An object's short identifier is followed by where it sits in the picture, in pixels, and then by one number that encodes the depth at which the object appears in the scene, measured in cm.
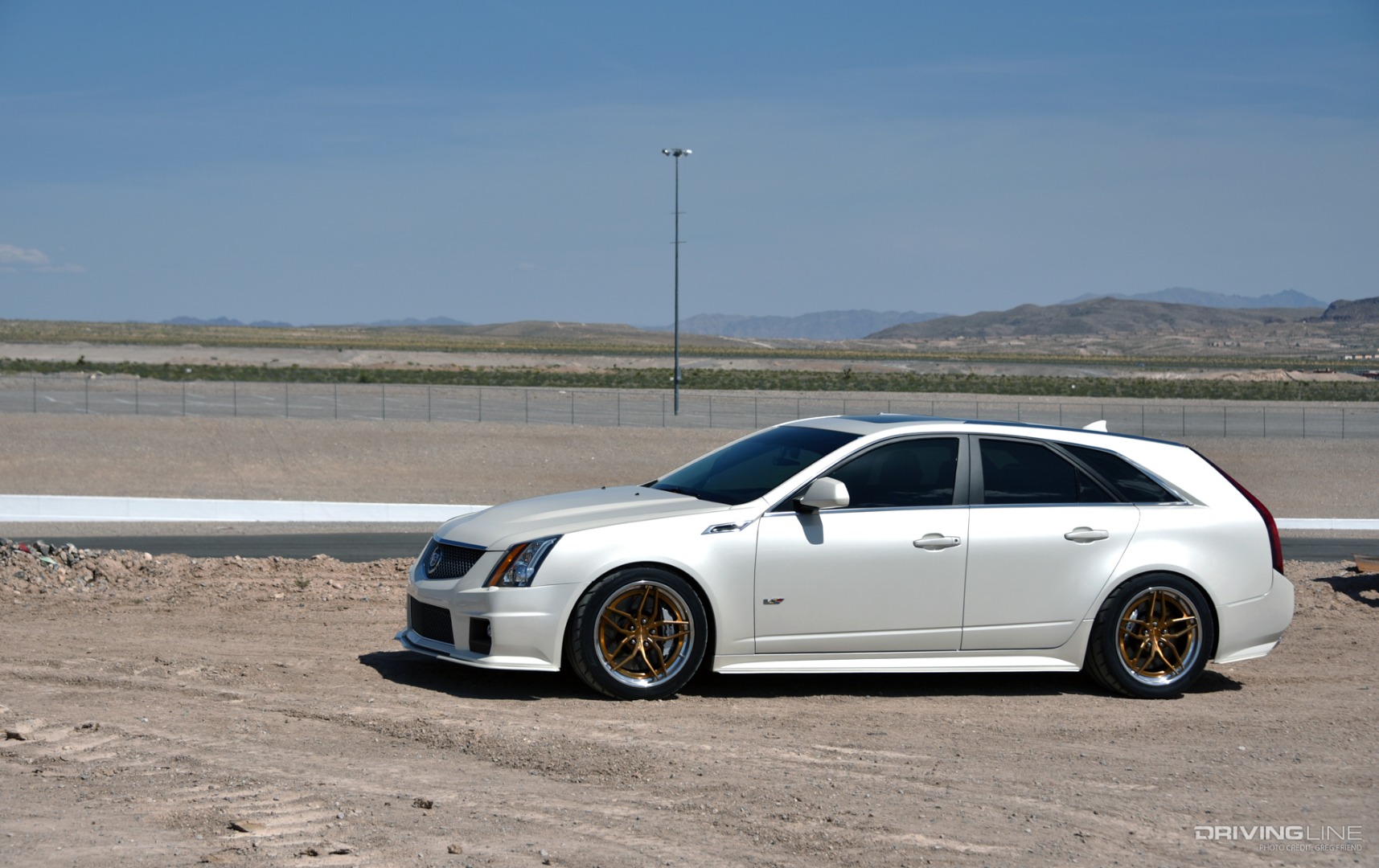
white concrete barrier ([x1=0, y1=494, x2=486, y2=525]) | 2089
